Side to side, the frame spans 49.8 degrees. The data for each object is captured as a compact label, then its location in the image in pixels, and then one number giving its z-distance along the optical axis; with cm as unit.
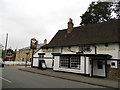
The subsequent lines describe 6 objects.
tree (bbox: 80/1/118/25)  2777
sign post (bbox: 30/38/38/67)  2911
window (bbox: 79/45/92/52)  1857
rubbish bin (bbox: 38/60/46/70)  2309
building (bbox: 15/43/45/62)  6450
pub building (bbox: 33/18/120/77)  1570
